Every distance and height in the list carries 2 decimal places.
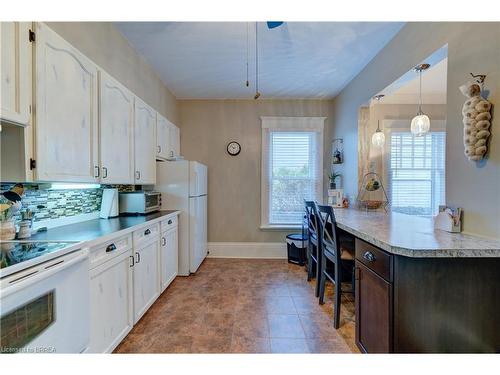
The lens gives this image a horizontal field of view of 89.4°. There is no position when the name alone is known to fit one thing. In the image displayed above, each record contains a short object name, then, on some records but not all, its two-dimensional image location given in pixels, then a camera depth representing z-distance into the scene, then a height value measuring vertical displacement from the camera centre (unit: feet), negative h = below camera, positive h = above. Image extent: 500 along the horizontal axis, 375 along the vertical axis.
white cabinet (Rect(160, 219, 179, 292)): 9.25 -2.87
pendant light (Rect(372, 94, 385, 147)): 9.88 +1.74
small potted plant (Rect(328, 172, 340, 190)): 13.08 +0.20
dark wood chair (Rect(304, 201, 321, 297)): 8.84 -2.24
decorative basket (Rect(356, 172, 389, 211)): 10.03 -0.50
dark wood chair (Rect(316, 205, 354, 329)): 7.06 -2.15
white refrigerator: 11.19 -0.64
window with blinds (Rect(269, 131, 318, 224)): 14.20 +0.66
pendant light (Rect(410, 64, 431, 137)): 8.18 +1.87
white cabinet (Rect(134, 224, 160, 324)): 7.16 -2.72
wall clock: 14.21 +1.95
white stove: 3.26 -1.71
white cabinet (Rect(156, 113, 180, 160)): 11.03 +2.10
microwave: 9.13 -0.74
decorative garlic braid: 4.81 +1.21
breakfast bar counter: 4.30 -2.02
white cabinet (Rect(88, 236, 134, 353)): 5.22 -2.60
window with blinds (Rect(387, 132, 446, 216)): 12.46 +0.24
